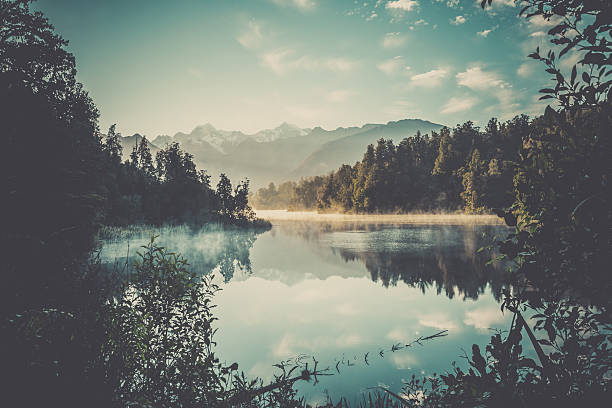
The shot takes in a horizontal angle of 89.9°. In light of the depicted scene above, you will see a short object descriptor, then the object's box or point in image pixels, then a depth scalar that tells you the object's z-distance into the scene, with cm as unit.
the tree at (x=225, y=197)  4419
